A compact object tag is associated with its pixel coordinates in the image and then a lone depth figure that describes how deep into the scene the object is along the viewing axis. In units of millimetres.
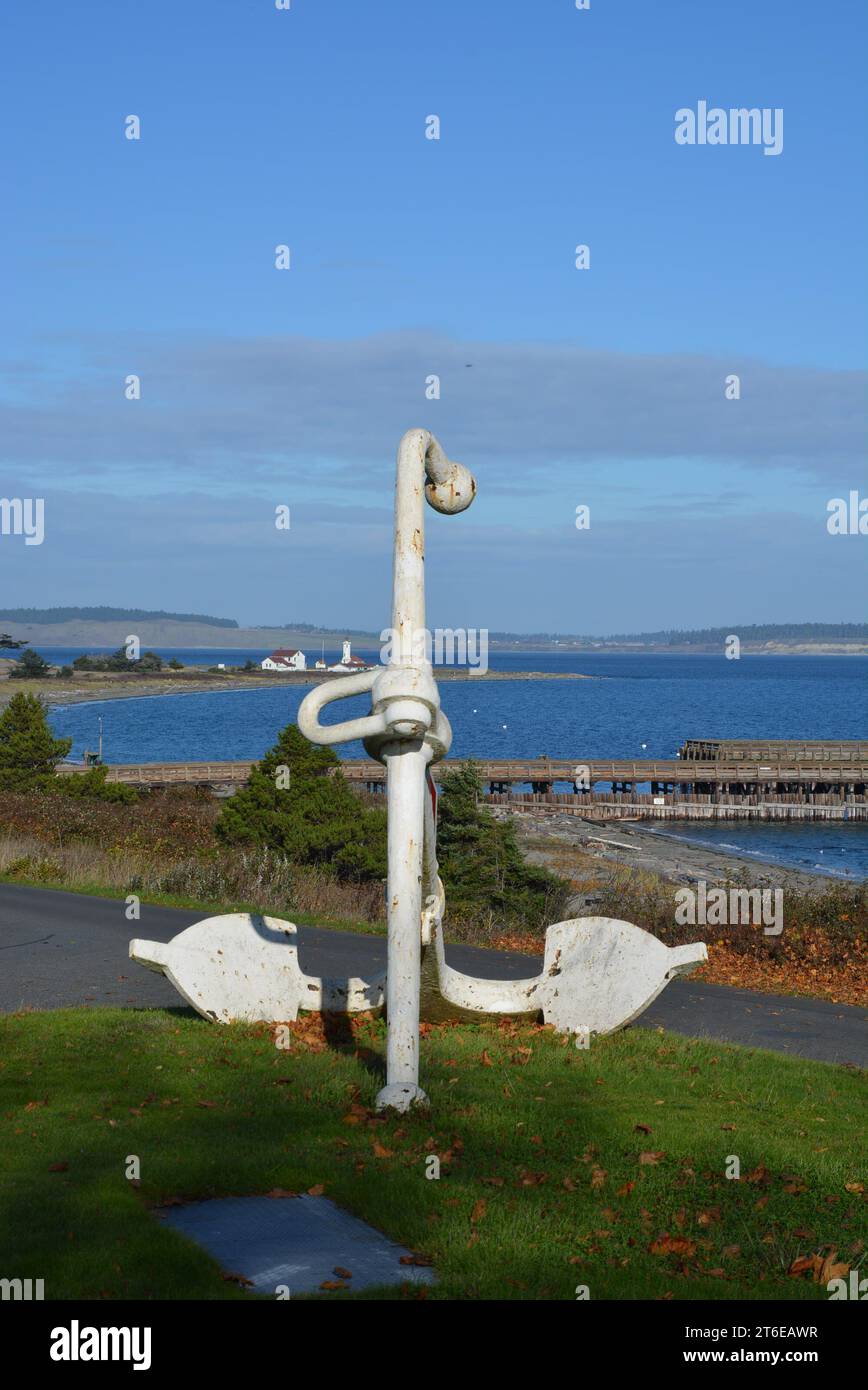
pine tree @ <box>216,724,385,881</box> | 24406
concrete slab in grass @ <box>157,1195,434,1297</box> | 5289
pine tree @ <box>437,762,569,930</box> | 23031
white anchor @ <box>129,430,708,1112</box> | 7262
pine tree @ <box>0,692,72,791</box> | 33156
